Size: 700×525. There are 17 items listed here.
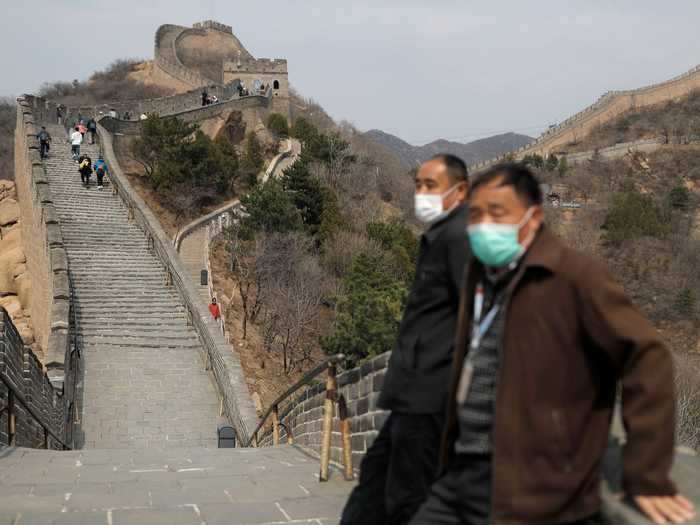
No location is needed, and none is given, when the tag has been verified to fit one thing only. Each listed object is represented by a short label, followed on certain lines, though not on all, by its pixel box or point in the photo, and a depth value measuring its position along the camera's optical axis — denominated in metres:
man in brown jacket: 2.27
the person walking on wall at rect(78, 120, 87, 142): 31.14
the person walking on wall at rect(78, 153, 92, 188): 26.06
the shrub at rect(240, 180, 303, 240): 30.19
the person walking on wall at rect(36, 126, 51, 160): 28.30
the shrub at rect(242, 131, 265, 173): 38.18
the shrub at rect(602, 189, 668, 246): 53.51
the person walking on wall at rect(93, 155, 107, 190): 26.22
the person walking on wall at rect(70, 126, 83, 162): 29.08
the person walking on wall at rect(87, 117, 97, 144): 32.84
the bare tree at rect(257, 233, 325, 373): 26.61
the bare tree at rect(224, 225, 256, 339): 28.38
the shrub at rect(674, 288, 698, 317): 46.56
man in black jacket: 3.12
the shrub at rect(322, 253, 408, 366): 20.61
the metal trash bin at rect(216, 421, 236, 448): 12.37
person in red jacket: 20.09
